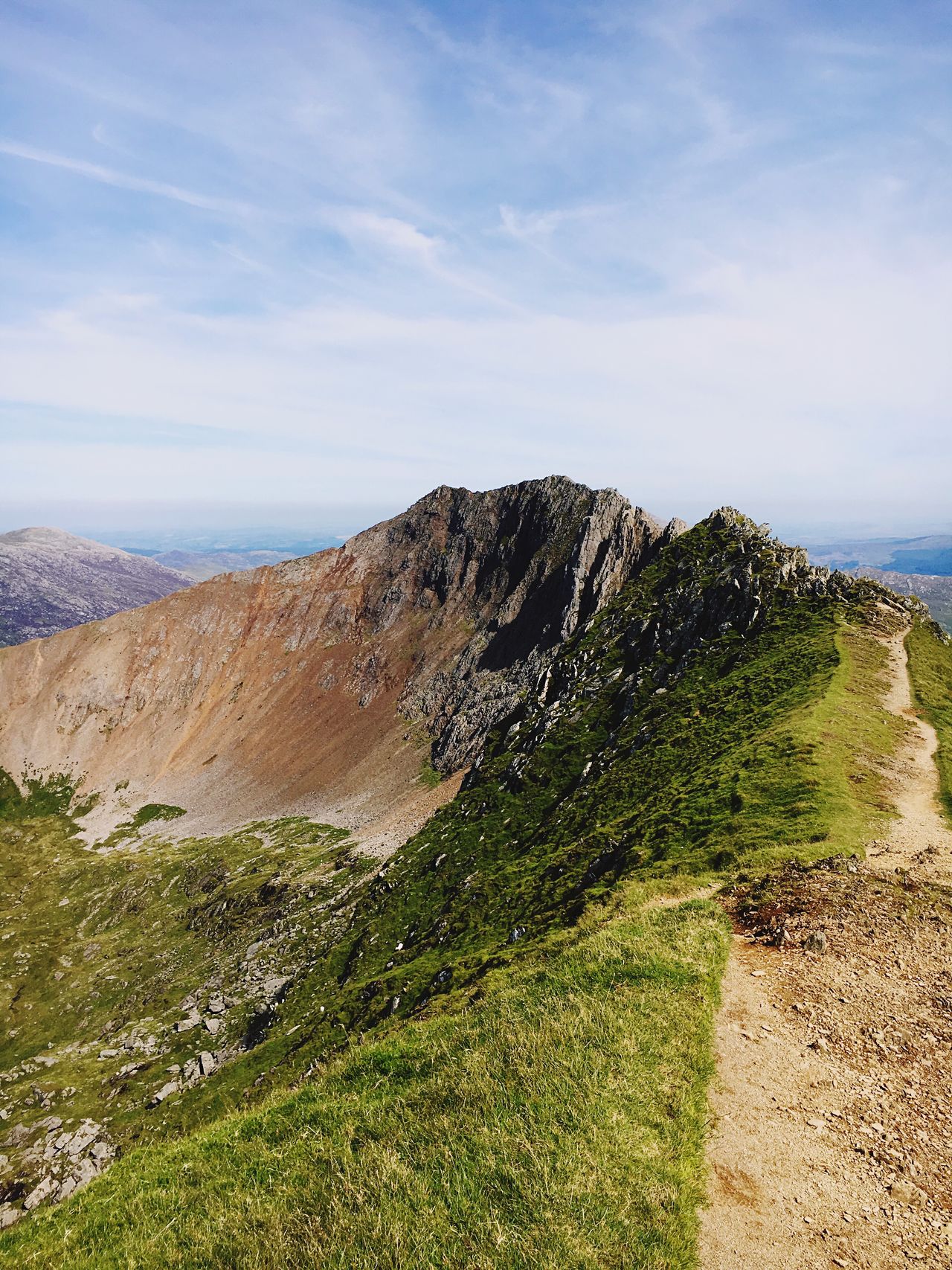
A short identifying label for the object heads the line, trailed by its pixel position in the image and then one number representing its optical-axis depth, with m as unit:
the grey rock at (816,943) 16.98
